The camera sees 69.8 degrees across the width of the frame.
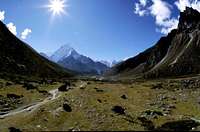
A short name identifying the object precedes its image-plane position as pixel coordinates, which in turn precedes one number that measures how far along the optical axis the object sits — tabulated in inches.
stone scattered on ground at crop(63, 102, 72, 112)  1006.3
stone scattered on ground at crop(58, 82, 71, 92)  1832.2
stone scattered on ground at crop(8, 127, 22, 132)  817.5
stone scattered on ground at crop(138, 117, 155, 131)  803.0
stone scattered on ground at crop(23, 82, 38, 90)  1915.6
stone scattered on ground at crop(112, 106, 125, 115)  990.4
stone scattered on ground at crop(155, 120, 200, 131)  749.9
